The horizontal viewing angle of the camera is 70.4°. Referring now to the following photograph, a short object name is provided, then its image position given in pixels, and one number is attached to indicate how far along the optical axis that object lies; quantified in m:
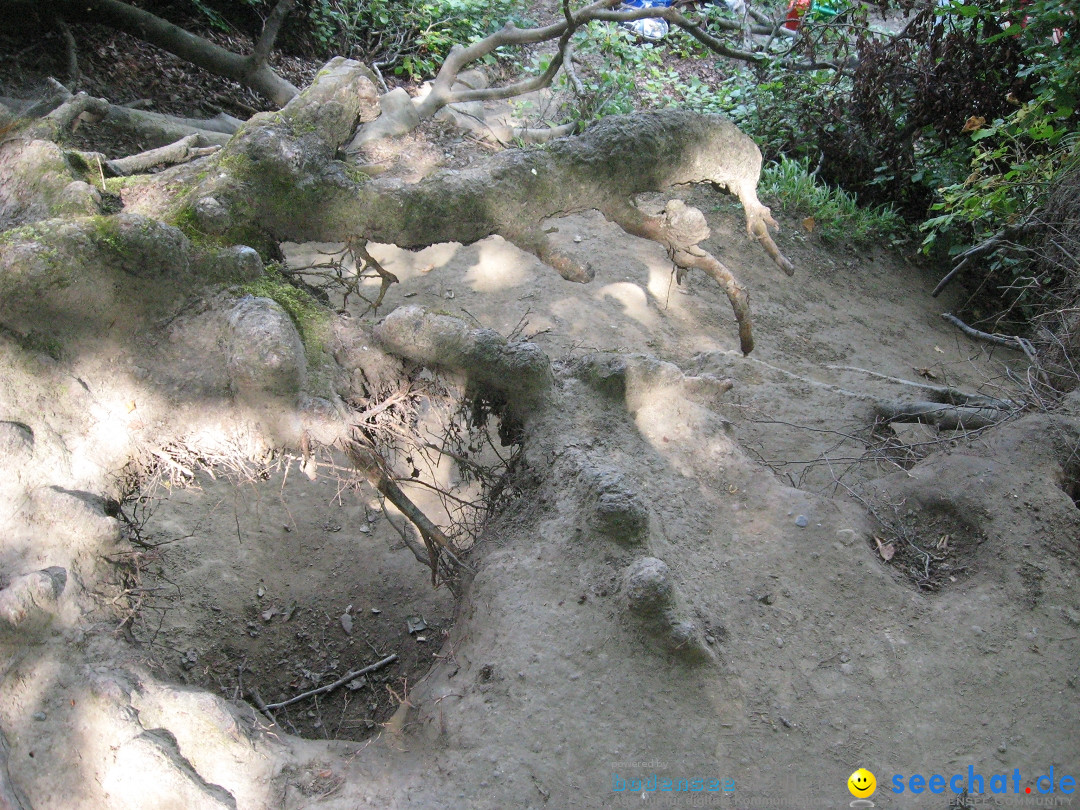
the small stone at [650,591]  2.27
